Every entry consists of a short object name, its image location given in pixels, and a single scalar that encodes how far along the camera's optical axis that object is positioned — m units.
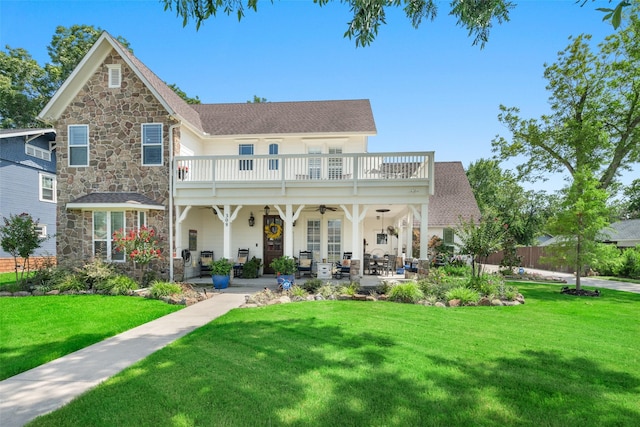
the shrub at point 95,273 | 11.02
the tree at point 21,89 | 27.78
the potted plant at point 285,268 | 11.62
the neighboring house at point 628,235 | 25.64
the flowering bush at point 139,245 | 11.16
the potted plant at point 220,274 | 11.73
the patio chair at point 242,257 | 14.93
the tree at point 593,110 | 17.00
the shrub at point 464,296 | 9.09
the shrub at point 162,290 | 10.00
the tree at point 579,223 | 11.71
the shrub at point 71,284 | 10.72
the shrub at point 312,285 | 10.70
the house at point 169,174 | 12.18
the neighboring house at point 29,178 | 17.27
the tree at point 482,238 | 10.20
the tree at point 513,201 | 35.07
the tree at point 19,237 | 10.93
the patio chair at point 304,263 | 13.82
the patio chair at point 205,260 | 14.95
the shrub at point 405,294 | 9.35
